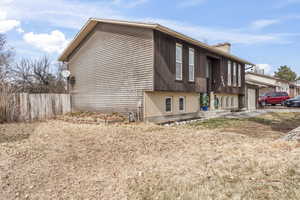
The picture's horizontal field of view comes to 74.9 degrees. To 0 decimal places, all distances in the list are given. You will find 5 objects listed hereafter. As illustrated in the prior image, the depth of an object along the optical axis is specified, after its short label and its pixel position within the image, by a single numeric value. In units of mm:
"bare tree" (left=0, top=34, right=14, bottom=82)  19645
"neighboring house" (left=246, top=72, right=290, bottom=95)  32906
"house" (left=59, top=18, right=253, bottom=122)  9812
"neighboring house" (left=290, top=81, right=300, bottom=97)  40431
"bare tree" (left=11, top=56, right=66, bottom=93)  20727
